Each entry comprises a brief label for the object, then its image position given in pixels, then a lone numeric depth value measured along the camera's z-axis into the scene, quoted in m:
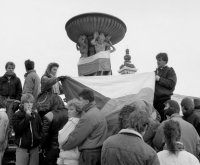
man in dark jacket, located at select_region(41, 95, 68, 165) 4.17
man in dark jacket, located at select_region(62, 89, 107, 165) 3.41
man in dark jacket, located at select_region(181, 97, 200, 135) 4.14
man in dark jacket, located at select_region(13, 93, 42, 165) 4.46
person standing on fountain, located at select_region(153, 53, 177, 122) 5.13
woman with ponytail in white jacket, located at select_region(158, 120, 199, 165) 2.64
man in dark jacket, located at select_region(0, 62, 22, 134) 6.07
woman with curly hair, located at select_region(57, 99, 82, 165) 3.50
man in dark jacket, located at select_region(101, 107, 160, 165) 2.12
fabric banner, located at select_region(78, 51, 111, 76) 6.91
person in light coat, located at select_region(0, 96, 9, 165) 4.77
